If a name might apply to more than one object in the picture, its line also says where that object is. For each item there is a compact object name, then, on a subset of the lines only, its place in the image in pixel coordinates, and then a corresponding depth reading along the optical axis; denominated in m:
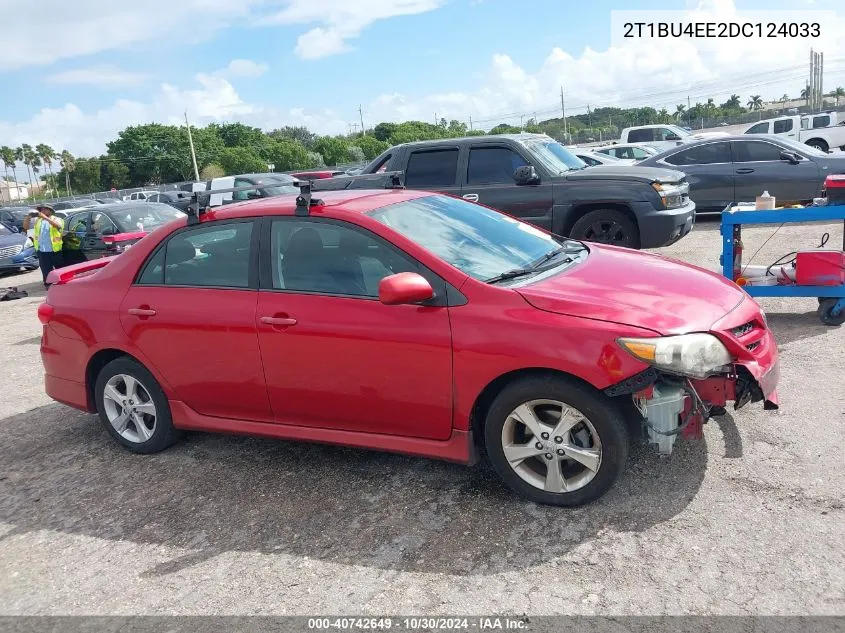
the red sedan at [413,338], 3.53
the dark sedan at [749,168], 12.44
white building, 95.64
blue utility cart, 6.32
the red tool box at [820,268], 6.30
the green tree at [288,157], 72.19
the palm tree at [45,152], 114.07
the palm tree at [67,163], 88.06
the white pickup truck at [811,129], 24.50
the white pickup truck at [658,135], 25.02
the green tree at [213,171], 72.50
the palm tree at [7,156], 115.38
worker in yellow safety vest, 12.59
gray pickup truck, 8.92
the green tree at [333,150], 76.19
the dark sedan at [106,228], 12.85
